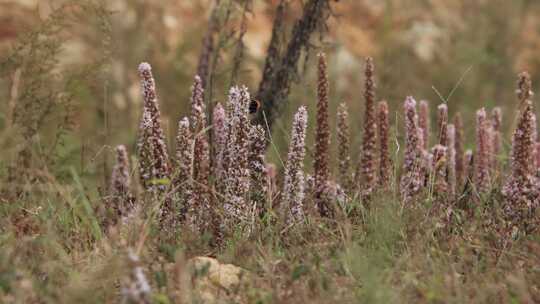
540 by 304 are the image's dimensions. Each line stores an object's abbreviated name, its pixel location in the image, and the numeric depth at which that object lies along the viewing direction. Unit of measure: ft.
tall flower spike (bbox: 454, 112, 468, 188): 31.24
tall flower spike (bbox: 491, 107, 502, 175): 31.52
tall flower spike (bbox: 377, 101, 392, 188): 27.53
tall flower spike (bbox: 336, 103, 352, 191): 27.48
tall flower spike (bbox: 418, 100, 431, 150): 29.96
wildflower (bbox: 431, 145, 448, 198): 26.02
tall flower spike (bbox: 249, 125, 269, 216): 23.73
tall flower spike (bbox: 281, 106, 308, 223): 23.44
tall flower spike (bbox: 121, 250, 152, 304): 16.15
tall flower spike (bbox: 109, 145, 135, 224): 19.80
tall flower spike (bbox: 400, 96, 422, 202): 25.95
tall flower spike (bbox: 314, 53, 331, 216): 25.62
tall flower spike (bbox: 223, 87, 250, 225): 23.07
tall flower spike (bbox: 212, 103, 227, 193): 24.25
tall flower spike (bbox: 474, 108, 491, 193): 28.58
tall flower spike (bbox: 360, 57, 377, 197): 27.07
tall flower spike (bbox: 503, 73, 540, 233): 23.85
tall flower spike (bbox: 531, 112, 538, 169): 23.88
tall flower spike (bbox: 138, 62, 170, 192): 22.63
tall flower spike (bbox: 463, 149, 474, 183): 30.12
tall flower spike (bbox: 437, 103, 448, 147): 27.27
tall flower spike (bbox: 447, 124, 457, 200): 28.53
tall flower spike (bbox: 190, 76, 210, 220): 23.90
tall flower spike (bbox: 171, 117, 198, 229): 23.04
